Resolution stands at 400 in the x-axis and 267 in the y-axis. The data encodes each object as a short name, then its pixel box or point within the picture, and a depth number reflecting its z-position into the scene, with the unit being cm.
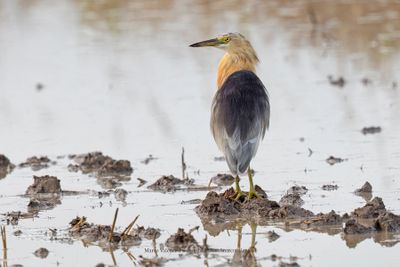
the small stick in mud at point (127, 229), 1402
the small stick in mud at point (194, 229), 1375
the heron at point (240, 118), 1627
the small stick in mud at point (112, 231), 1387
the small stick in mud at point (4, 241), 1362
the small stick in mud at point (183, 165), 1847
